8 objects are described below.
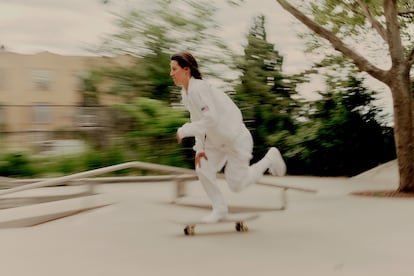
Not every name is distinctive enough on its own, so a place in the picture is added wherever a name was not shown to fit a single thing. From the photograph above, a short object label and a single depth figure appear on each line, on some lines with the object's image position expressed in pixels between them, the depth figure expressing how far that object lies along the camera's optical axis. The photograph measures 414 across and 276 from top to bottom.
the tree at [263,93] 16.36
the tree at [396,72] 11.17
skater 6.00
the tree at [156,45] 15.60
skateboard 6.12
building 13.68
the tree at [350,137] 15.38
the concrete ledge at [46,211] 7.09
